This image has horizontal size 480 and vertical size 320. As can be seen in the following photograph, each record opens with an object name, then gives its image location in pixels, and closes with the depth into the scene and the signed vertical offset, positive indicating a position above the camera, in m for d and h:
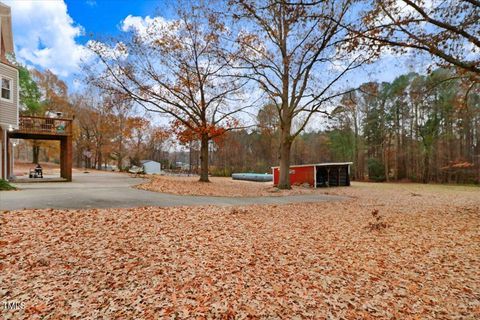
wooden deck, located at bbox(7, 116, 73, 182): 13.91 +1.67
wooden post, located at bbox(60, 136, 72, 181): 14.43 +0.16
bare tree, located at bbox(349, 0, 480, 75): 7.25 +3.99
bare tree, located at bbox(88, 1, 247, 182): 14.90 +5.56
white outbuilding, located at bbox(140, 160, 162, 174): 36.62 -1.12
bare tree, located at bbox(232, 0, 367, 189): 12.00 +4.93
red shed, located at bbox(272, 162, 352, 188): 21.27 -1.43
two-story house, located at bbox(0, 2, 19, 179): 11.64 +2.79
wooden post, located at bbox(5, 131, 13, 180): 13.21 -0.03
